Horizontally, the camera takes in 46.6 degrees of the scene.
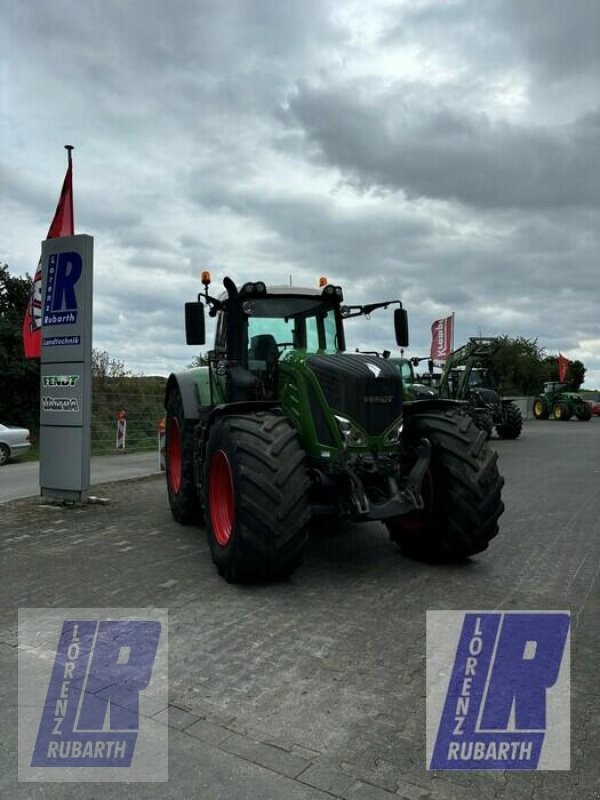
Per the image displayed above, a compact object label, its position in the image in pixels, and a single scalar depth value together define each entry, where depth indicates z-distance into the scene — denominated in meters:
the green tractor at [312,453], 5.12
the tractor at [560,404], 36.25
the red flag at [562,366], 42.97
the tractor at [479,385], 21.20
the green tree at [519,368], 47.53
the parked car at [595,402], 43.93
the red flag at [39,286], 10.19
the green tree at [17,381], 22.31
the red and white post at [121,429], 17.62
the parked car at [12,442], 16.79
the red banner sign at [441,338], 26.61
